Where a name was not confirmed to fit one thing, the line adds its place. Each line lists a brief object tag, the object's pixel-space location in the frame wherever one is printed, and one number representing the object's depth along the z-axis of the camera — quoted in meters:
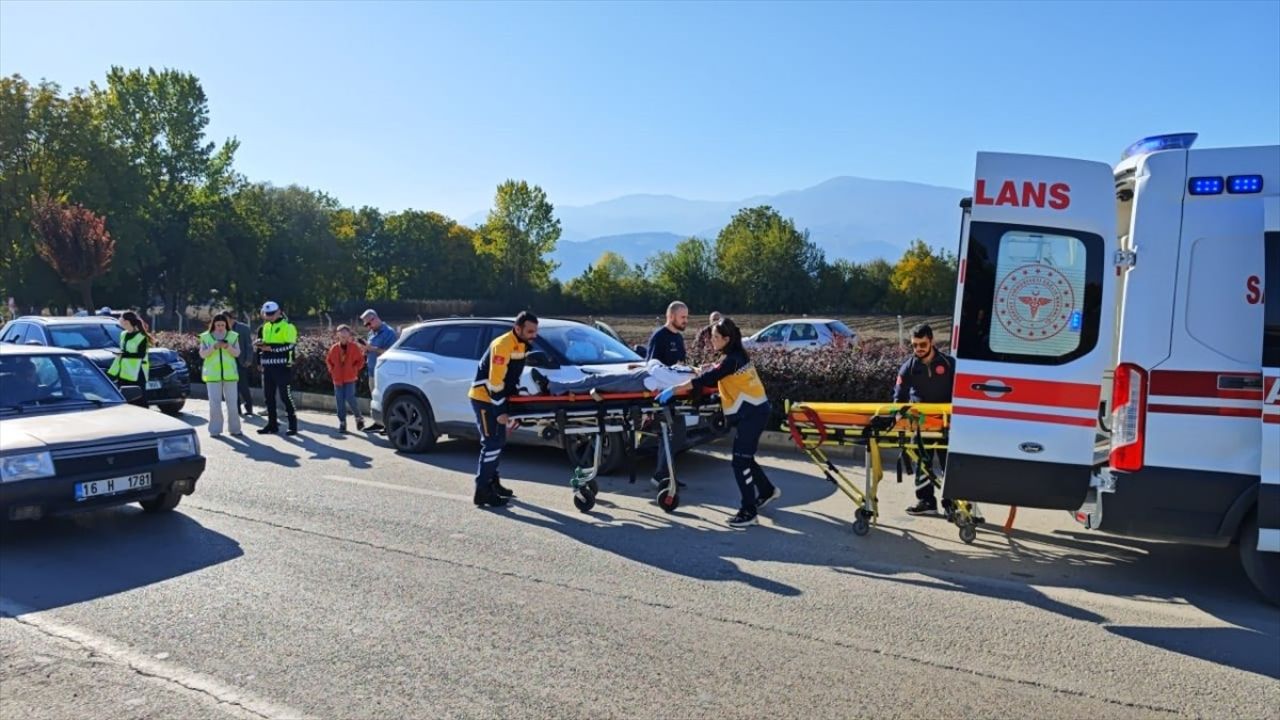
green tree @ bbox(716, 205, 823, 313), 65.06
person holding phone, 12.95
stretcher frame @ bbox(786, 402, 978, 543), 6.99
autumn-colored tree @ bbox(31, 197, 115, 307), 38.06
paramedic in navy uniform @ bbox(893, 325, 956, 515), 7.89
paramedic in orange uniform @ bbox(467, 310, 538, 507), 8.31
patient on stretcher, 8.23
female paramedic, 7.54
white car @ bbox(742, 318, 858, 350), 21.50
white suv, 10.42
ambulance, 5.52
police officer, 13.09
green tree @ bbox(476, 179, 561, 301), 79.06
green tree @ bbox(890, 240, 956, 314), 58.03
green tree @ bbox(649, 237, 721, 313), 67.75
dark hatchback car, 15.24
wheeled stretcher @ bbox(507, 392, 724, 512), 8.26
